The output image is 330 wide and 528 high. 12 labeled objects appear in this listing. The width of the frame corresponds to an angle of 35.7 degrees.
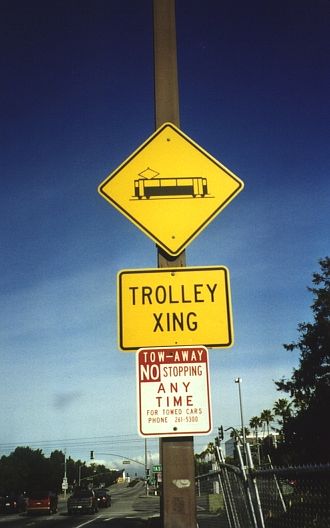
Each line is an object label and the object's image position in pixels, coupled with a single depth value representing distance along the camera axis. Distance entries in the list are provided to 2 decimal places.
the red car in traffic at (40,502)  42.19
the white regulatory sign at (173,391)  2.76
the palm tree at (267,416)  101.00
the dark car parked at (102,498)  51.40
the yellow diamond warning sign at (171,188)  3.25
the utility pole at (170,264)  2.71
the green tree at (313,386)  40.38
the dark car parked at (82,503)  41.83
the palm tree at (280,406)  97.75
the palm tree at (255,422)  105.88
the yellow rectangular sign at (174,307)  2.91
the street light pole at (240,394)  55.33
